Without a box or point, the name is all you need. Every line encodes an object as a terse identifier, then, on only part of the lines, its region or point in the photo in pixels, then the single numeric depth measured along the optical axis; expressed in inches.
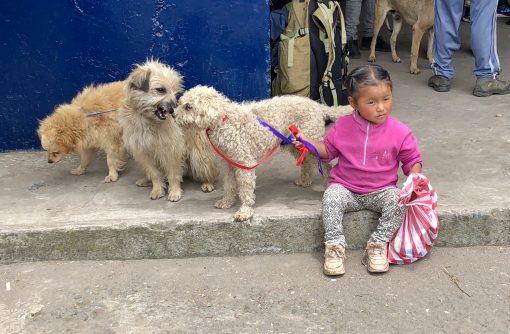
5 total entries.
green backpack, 199.6
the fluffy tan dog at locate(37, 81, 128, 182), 169.0
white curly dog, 129.5
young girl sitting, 127.8
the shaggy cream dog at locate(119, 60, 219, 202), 148.9
